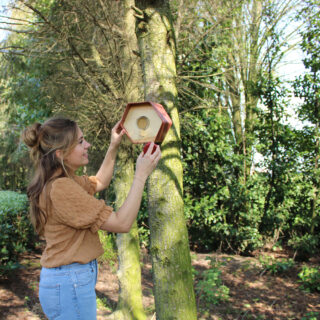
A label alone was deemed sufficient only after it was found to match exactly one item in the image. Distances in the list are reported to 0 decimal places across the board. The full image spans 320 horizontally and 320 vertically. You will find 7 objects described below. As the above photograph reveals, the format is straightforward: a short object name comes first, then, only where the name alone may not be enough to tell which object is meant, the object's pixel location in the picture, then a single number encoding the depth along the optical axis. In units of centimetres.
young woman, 162
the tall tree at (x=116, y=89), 435
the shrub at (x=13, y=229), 536
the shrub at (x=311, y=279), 477
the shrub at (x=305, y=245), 598
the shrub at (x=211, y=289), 423
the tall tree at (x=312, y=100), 579
